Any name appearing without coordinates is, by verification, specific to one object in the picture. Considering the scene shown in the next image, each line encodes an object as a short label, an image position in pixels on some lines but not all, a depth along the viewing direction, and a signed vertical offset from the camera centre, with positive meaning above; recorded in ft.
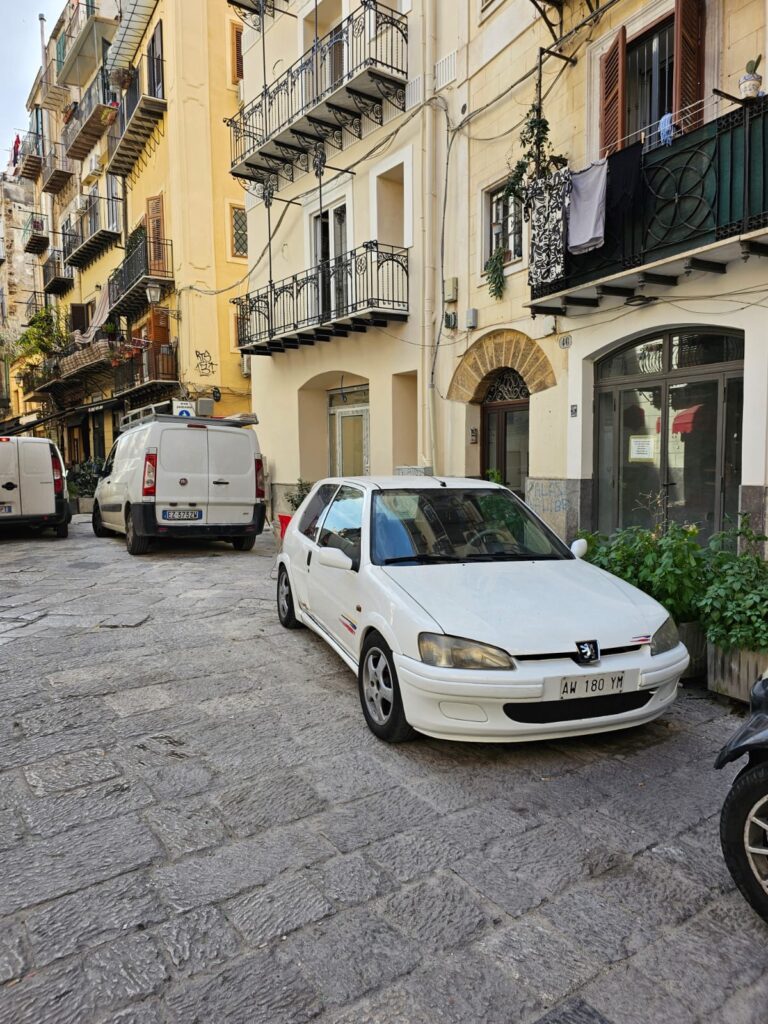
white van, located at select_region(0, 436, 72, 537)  39.22 -0.52
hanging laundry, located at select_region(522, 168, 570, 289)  27.94 +10.42
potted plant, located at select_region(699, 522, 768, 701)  14.30 -3.42
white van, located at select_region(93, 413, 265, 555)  33.94 -0.45
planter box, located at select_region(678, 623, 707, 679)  16.17 -4.41
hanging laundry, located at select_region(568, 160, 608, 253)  26.32 +10.38
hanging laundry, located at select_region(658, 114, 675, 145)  24.99 +12.71
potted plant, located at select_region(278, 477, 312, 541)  50.56 -1.77
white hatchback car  11.18 -2.83
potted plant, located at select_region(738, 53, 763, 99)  21.21 +12.17
